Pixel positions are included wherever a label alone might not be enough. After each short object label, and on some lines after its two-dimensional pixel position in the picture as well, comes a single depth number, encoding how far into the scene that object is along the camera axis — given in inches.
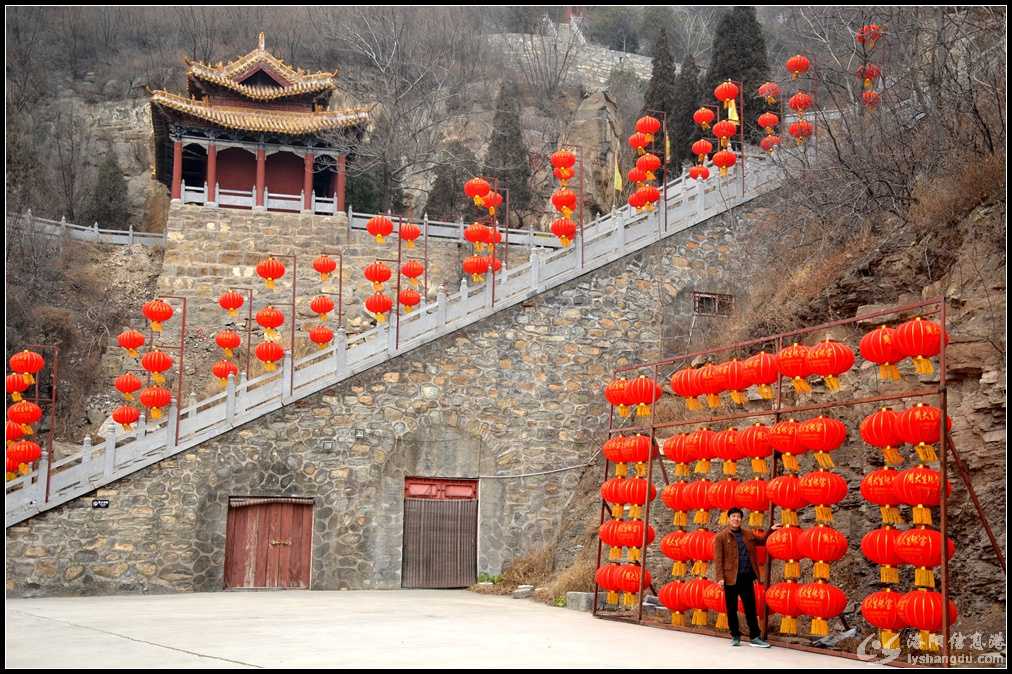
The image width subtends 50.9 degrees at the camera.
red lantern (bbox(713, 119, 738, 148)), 864.9
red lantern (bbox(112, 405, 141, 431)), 655.1
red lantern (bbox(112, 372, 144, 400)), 694.5
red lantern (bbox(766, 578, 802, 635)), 364.5
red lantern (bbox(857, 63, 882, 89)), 661.4
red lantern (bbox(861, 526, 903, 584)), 338.6
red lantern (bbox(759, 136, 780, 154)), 813.6
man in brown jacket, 367.9
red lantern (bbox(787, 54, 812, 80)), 797.9
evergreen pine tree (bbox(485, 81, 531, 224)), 1320.1
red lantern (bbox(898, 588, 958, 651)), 319.6
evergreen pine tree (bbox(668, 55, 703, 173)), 1190.9
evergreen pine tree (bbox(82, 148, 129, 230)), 1314.0
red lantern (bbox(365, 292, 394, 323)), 705.0
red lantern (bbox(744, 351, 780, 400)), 418.3
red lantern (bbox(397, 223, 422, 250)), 829.7
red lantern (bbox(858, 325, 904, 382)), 354.3
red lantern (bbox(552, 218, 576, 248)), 772.0
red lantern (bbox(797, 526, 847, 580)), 361.4
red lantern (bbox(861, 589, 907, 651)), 328.8
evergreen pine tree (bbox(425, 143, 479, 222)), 1296.8
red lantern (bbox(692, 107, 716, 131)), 895.7
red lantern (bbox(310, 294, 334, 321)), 792.9
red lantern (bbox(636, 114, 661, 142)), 847.1
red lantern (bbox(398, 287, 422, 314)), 754.2
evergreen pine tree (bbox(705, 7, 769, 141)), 1161.4
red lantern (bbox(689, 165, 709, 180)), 820.0
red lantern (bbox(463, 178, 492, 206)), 810.8
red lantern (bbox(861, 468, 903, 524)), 339.9
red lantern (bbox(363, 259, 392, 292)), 744.3
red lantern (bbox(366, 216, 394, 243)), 866.1
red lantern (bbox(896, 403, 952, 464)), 331.9
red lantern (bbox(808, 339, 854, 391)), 388.5
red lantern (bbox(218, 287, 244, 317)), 780.0
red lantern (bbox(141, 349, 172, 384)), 703.1
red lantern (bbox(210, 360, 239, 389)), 733.5
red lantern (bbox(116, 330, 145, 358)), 724.0
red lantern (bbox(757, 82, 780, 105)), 876.6
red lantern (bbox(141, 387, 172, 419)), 669.3
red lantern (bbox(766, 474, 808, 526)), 377.1
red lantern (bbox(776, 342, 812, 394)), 395.9
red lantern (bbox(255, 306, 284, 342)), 717.6
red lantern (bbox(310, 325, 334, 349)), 763.5
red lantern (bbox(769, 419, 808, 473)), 384.5
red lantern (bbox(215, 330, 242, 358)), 754.2
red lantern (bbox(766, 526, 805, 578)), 369.4
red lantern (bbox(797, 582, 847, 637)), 354.9
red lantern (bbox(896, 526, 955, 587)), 324.2
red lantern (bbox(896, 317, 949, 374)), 342.0
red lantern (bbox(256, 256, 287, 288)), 785.6
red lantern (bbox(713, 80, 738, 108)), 874.1
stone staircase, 624.7
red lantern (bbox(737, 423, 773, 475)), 406.3
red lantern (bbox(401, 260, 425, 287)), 768.8
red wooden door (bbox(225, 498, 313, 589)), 658.2
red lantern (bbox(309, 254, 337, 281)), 824.9
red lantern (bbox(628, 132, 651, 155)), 860.6
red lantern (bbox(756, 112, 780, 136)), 860.0
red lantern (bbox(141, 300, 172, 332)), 751.1
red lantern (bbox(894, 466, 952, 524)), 330.3
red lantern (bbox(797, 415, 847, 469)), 374.9
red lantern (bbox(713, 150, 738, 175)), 829.2
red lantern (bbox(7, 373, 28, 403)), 663.1
